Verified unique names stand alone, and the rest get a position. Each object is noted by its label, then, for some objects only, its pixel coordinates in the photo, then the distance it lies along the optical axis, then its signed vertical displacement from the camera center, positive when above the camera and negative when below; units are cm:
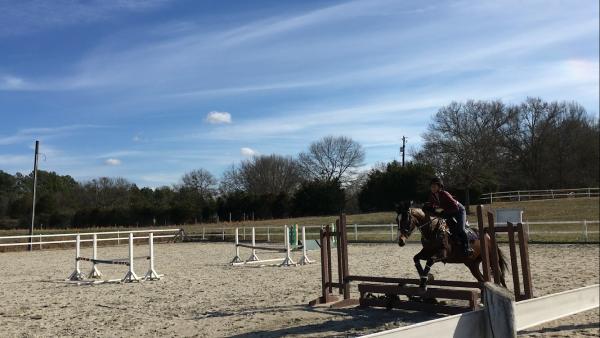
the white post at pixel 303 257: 1842 -135
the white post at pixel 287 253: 1809 -116
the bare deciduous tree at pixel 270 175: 7912 +702
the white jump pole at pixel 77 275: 1518 -142
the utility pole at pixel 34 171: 3574 +411
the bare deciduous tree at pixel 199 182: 8306 +659
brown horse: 810 -32
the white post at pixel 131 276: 1459 -145
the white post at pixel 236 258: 1916 -137
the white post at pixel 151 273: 1481 -142
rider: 820 +10
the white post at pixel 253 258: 1976 -141
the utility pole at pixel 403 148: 7212 +961
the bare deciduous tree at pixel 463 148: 4266 +575
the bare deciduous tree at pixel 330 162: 7669 +833
